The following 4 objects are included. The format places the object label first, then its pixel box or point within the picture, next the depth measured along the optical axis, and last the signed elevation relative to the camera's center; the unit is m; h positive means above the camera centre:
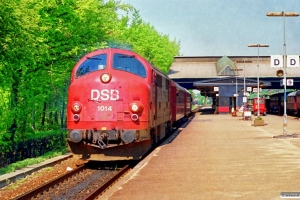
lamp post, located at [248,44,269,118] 43.59 +6.49
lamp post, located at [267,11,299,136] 25.70 +5.68
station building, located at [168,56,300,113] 68.75 +6.25
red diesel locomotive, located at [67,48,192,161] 14.38 +0.08
